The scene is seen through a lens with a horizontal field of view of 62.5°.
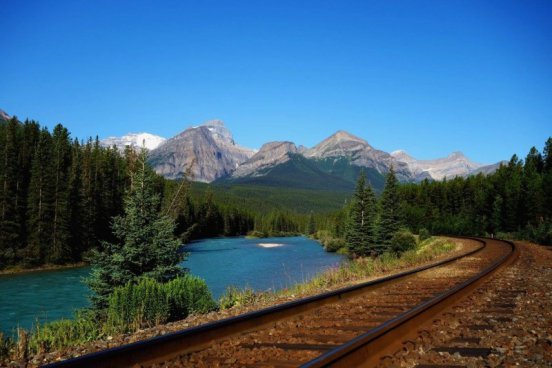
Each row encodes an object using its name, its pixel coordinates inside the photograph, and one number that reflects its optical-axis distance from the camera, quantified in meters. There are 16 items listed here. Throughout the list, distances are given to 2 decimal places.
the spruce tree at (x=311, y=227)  178.50
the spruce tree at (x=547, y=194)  74.41
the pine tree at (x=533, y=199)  75.19
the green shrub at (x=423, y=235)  71.86
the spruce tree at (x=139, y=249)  18.38
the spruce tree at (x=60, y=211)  59.66
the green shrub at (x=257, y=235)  160.26
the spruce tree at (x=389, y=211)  59.00
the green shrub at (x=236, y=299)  13.18
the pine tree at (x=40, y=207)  58.25
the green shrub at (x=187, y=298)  12.96
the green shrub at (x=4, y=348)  7.53
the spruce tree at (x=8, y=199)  56.91
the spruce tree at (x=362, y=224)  61.03
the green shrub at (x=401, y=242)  59.22
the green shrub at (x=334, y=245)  86.55
